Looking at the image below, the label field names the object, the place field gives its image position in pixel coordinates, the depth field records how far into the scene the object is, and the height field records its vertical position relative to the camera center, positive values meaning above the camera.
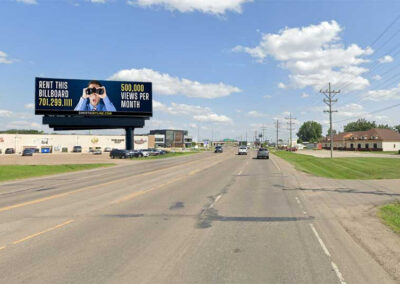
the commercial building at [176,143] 192.50 +1.06
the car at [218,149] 91.90 -1.17
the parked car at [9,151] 86.80 -2.17
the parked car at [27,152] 70.06 -1.95
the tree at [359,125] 164.50 +11.63
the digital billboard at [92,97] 53.53 +8.27
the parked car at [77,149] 105.08 -1.75
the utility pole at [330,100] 52.72 +7.81
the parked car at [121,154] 58.59 -1.83
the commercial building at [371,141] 92.62 +1.96
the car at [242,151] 72.06 -1.31
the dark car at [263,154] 53.13 -1.45
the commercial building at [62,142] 94.56 +0.72
